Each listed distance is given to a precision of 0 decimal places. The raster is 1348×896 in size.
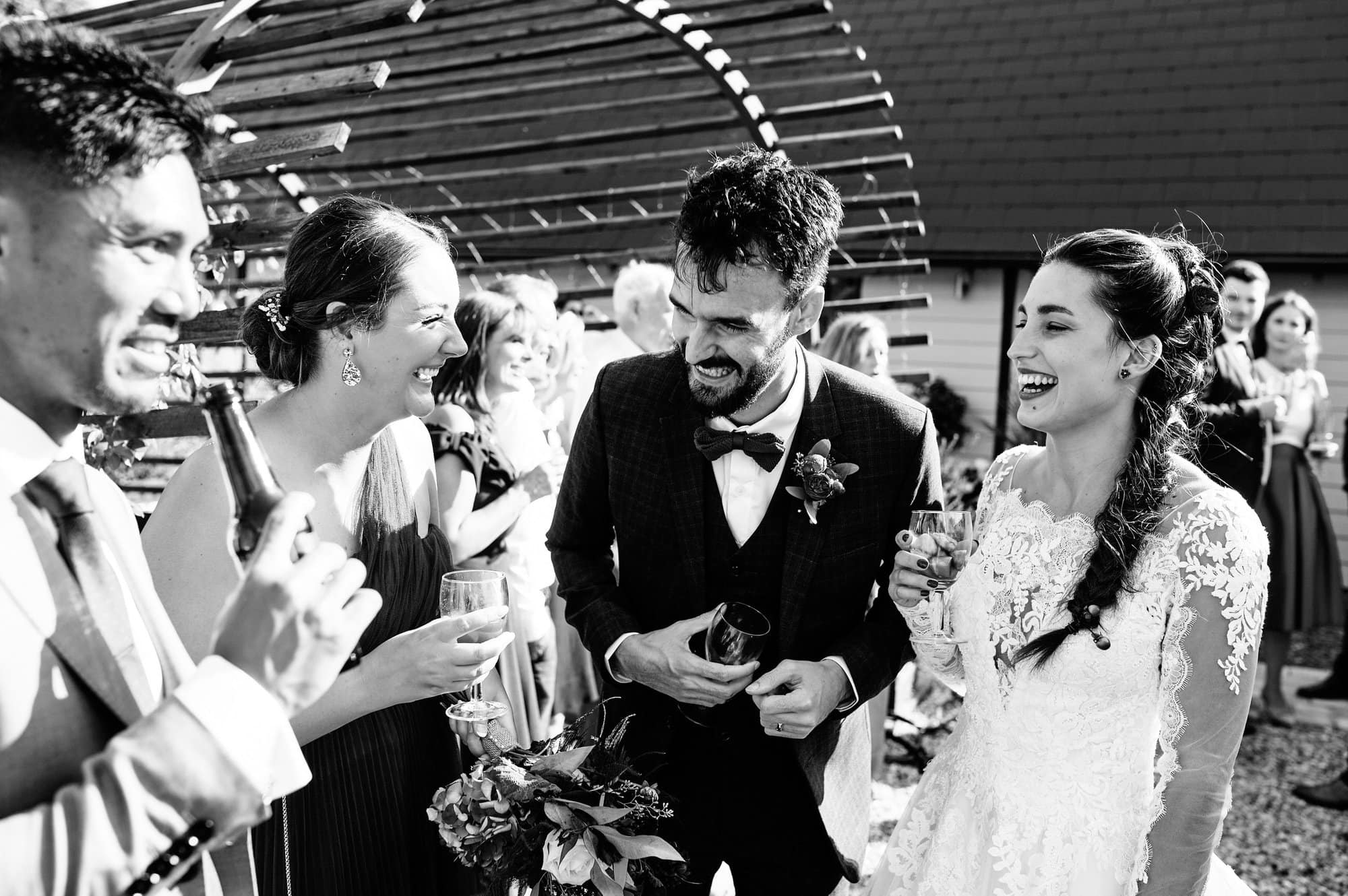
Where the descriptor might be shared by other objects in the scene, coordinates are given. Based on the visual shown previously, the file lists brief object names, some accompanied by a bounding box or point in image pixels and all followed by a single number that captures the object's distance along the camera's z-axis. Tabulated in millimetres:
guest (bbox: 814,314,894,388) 5488
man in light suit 1143
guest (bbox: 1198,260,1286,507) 6227
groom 2633
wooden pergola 4031
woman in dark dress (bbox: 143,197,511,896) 2156
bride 2193
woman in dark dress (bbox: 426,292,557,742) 3777
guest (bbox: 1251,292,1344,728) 6504
